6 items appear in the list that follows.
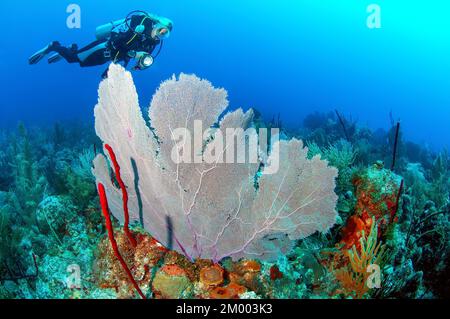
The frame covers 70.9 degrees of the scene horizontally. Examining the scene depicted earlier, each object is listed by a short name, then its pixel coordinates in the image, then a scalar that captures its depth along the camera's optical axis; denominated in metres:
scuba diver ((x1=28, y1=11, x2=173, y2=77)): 8.46
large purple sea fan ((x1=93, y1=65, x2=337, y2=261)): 2.89
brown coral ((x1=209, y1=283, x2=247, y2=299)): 2.99
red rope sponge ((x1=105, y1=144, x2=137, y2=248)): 2.91
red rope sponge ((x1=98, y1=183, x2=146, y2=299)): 2.59
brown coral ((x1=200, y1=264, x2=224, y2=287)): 3.06
